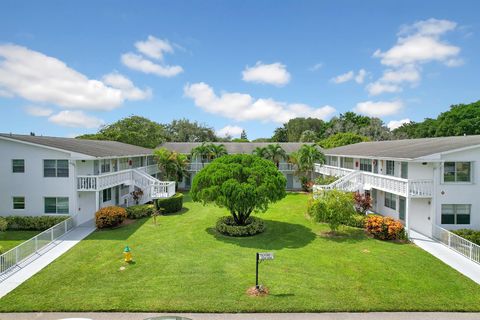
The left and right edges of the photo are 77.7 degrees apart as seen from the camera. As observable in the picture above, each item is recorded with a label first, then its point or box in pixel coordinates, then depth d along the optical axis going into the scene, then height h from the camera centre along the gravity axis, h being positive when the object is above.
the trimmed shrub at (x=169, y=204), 27.14 -4.44
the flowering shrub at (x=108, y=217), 21.48 -4.41
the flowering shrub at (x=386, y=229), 19.39 -4.78
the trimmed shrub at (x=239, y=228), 20.36 -4.99
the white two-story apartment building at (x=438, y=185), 19.97 -2.00
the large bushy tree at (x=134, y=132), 57.09 +4.76
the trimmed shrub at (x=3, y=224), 19.30 -4.44
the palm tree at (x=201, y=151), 40.06 +0.70
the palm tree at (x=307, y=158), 38.19 -0.23
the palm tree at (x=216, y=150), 40.41 +0.84
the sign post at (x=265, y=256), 11.66 -3.92
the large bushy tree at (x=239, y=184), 19.41 -1.89
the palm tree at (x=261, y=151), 40.62 +0.64
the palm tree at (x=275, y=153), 40.75 +0.44
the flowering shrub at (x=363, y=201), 23.70 -3.58
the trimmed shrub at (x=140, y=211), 25.20 -4.72
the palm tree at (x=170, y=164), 36.06 -0.95
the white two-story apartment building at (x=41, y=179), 22.12 -1.70
